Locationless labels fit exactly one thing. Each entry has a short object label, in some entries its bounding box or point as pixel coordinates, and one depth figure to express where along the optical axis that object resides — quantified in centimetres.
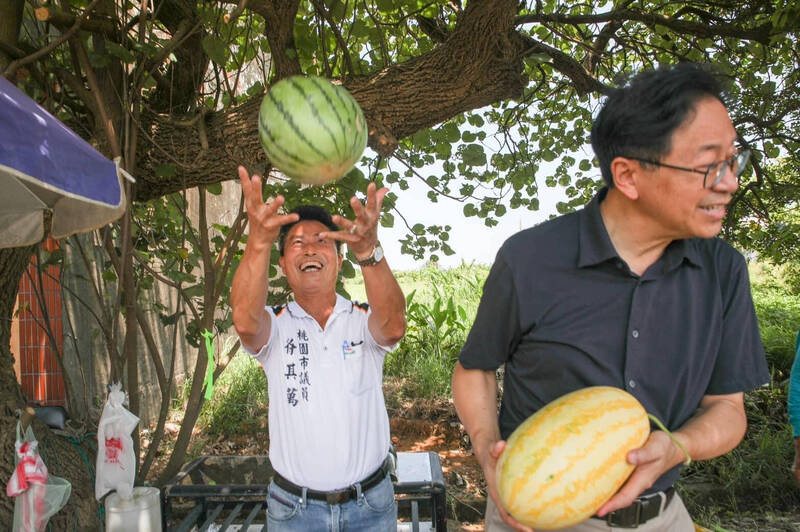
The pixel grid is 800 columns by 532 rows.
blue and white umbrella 186
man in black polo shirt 161
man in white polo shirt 228
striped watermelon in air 166
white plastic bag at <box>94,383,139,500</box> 298
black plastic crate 324
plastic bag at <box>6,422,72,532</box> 268
